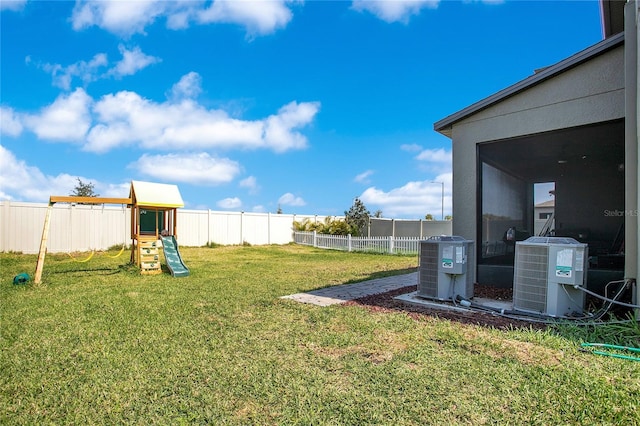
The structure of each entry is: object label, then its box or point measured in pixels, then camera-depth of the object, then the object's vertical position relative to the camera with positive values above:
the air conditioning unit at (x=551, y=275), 4.52 -0.69
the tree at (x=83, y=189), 19.92 +1.67
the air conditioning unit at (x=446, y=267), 5.54 -0.74
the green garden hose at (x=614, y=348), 3.29 -1.25
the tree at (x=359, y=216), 21.31 +0.33
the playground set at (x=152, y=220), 9.20 -0.04
